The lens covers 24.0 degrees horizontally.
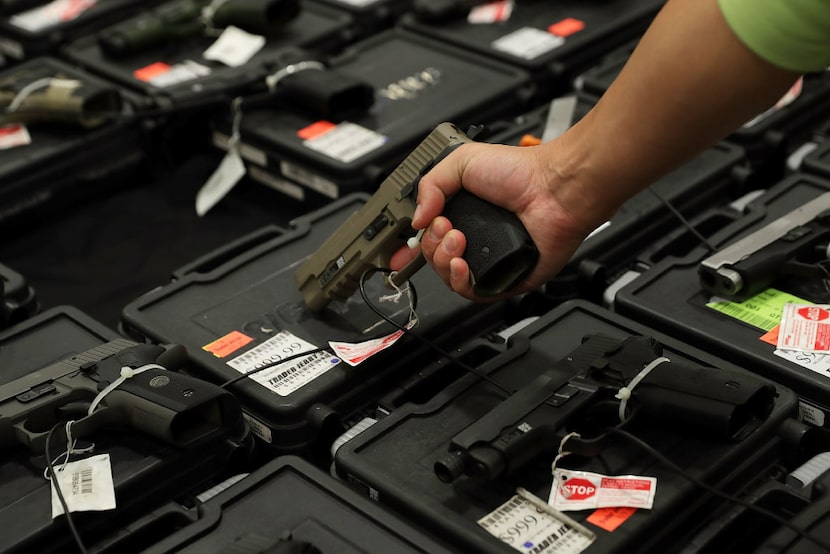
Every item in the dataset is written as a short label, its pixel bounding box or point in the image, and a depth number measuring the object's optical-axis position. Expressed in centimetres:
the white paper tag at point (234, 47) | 206
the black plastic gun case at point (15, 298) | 165
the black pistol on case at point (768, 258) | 155
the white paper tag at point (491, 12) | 212
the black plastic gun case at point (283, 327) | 151
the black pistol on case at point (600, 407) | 138
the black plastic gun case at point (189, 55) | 197
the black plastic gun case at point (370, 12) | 219
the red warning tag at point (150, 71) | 203
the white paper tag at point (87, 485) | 140
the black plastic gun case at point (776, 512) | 136
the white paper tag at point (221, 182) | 189
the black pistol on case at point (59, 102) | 190
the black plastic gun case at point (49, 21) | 216
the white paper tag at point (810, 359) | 148
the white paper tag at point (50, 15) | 218
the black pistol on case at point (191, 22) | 206
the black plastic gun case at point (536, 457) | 137
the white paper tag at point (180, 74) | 201
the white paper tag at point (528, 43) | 202
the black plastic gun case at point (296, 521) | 136
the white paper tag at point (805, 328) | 150
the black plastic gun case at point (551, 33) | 202
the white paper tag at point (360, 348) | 154
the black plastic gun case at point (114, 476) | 139
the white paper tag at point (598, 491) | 137
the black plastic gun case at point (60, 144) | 187
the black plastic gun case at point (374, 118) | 183
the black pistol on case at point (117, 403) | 144
